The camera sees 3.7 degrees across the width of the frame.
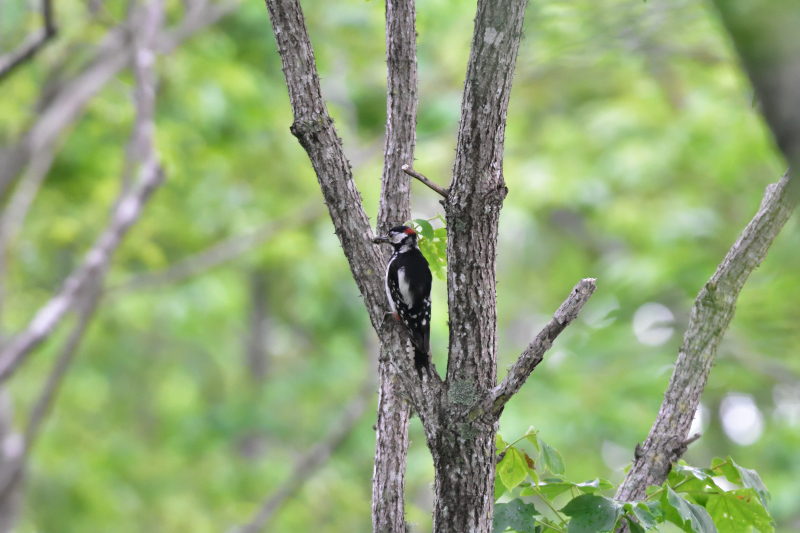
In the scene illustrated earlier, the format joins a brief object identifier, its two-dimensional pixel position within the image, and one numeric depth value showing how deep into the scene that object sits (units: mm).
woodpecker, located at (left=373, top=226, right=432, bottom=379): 18233
